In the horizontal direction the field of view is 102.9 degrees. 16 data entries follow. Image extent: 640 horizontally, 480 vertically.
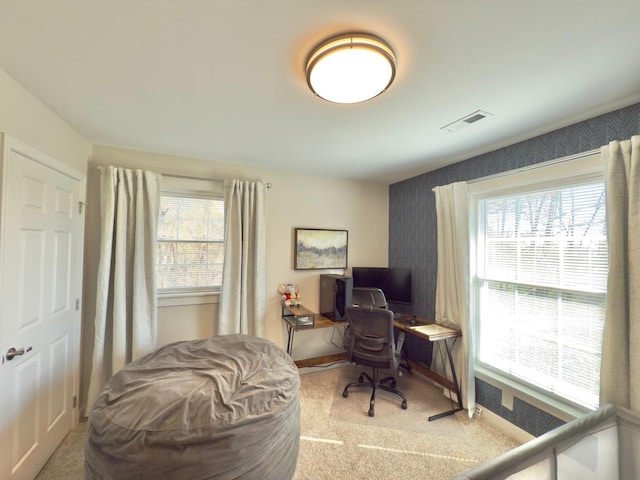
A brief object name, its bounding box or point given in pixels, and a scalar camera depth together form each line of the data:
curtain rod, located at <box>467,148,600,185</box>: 1.73
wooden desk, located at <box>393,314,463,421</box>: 2.41
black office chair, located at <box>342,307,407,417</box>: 2.44
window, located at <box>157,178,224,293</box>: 2.71
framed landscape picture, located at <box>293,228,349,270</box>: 3.23
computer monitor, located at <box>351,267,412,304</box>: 3.16
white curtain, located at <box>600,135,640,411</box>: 1.46
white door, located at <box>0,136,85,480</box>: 1.44
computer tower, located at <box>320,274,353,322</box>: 2.88
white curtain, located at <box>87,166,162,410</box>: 2.27
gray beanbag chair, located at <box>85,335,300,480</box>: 1.21
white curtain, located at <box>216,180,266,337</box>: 2.72
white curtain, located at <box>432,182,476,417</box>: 2.41
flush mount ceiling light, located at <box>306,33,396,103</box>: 1.11
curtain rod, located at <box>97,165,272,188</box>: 2.63
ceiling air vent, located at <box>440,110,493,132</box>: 1.75
